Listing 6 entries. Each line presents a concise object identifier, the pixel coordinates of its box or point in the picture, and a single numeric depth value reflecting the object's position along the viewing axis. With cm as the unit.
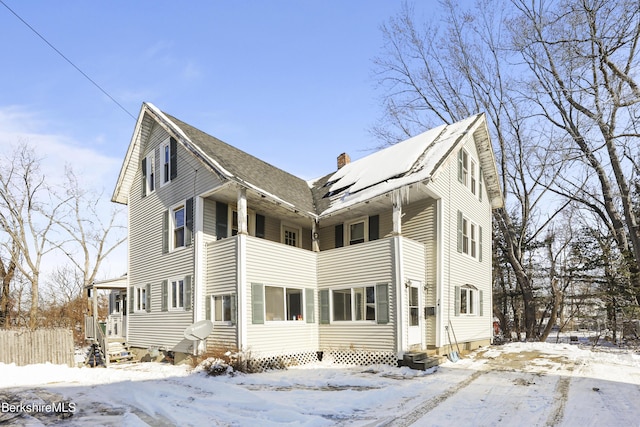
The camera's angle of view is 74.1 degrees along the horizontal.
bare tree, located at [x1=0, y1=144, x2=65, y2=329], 2775
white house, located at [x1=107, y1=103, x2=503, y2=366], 1327
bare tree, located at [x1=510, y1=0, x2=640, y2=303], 1265
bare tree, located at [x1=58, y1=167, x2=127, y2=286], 3250
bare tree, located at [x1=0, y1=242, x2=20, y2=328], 2552
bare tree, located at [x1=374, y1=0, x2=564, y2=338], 2380
